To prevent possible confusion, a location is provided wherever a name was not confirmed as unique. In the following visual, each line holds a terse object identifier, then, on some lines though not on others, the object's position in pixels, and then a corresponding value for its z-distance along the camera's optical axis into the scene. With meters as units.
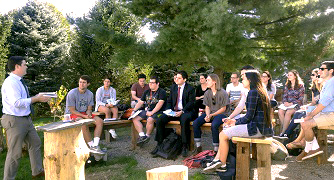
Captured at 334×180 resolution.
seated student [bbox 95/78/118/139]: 6.55
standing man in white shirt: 3.82
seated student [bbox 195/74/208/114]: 6.36
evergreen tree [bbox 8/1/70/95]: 13.20
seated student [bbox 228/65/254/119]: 4.65
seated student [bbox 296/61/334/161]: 4.24
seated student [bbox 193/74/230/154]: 5.17
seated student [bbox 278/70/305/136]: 6.05
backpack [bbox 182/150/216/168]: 4.55
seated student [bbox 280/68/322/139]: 5.14
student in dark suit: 5.31
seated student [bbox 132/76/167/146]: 5.71
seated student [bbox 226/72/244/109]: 6.22
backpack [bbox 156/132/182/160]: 5.11
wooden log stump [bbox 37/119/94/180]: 3.20
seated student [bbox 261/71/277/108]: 6.35
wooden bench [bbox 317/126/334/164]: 4.56
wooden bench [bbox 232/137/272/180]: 3.60
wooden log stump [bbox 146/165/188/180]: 2.14
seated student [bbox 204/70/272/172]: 3.71
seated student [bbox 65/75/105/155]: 5.31
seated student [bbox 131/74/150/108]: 7.28
